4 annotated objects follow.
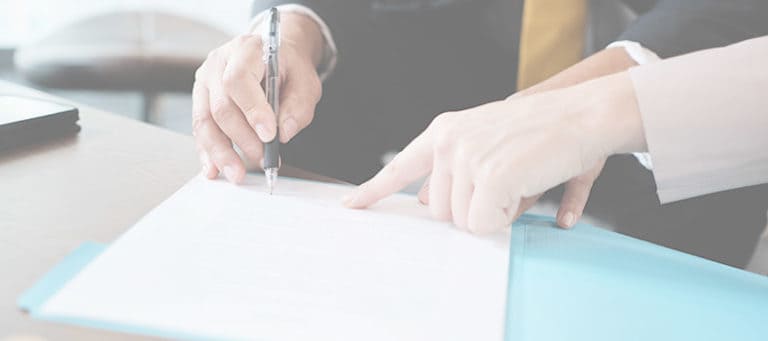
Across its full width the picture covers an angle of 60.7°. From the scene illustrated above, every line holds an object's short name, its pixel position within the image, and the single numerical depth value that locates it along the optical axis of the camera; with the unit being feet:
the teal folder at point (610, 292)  1.48
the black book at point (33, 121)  2.33
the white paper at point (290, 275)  1.41
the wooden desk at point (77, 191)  1.55
